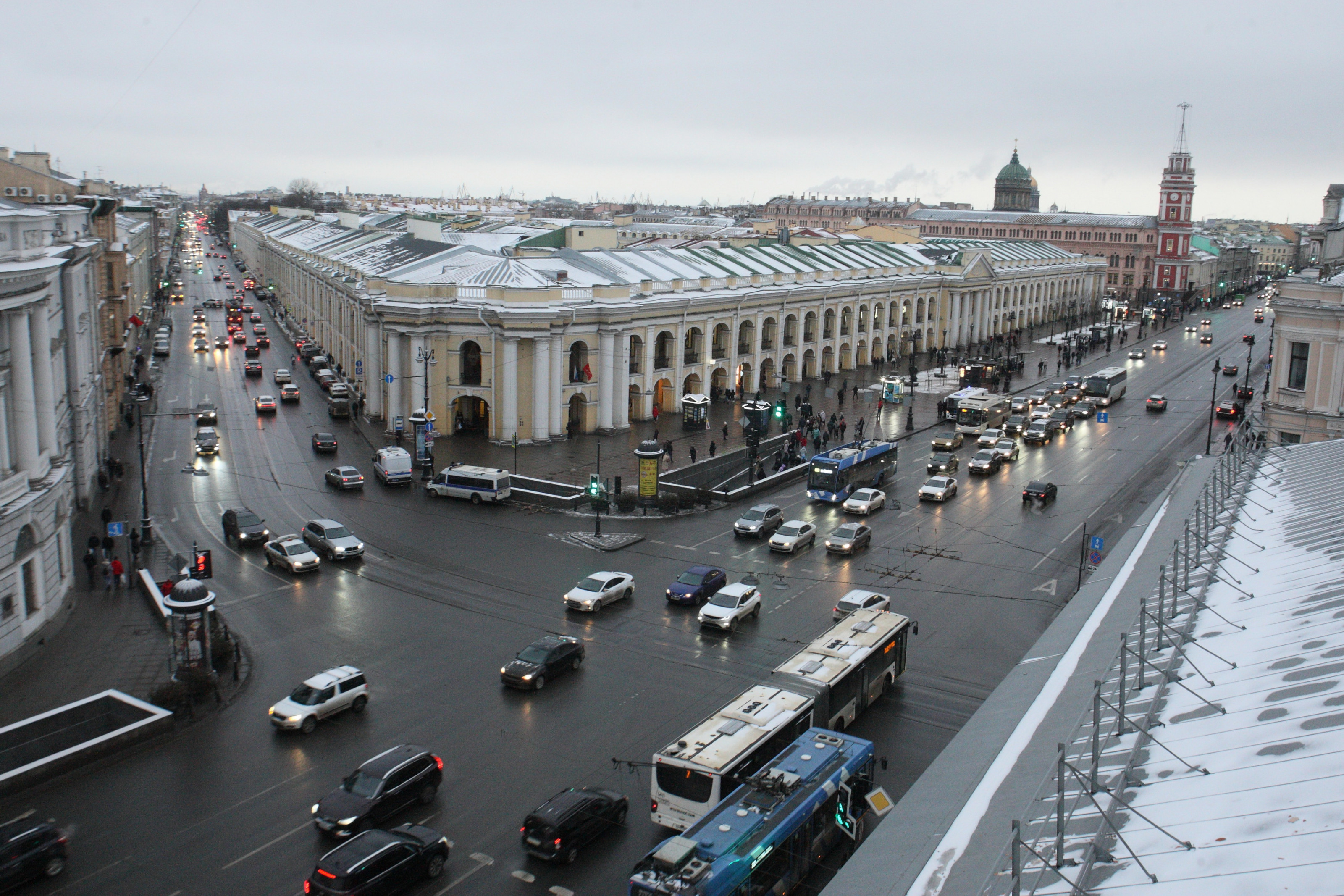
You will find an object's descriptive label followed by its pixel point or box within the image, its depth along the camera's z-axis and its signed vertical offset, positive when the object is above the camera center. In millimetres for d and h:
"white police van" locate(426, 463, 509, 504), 40406 -8710
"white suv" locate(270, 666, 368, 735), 21641 -9233
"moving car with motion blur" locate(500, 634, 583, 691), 23656 -9111
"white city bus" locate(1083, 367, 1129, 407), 66938 -7238
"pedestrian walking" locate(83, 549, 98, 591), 30955 -9198
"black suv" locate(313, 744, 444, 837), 17609 -9130
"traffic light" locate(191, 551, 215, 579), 27484 -8224
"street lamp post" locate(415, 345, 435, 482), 43844 -8552
